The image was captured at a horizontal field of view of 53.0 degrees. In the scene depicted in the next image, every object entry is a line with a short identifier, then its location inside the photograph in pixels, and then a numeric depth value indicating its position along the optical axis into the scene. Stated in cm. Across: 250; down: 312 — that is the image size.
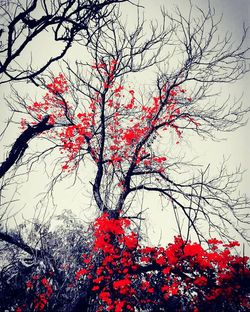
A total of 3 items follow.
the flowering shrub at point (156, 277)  732
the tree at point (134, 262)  718
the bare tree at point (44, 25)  276
